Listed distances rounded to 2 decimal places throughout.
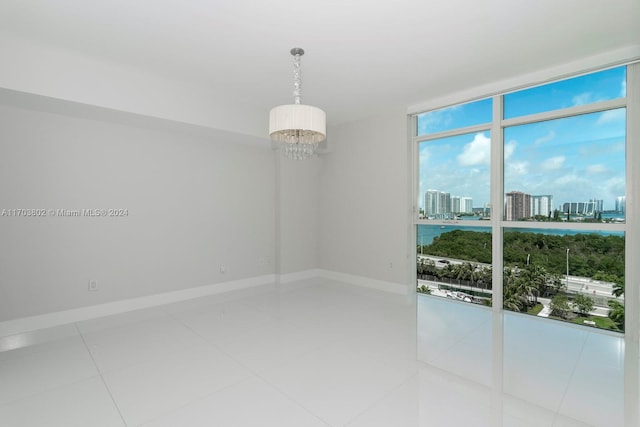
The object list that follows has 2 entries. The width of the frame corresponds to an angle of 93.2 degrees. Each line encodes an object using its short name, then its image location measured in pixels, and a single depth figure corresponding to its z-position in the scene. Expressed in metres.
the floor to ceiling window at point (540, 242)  2.49
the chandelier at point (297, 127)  2.48
